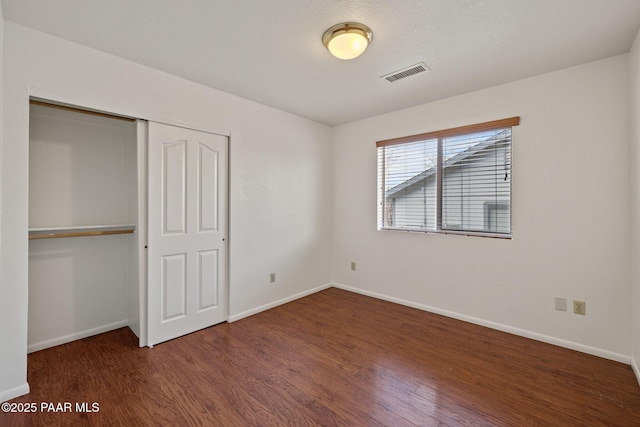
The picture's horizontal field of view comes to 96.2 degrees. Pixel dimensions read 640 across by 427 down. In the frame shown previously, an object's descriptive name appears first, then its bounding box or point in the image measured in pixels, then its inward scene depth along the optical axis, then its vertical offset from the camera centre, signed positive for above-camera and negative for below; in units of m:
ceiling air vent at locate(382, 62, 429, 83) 2.51 +1.29
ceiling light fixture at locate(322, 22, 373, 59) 1.95 +1.21
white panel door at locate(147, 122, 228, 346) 2.63 -0.19
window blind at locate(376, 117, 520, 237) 2.97 +0.38
